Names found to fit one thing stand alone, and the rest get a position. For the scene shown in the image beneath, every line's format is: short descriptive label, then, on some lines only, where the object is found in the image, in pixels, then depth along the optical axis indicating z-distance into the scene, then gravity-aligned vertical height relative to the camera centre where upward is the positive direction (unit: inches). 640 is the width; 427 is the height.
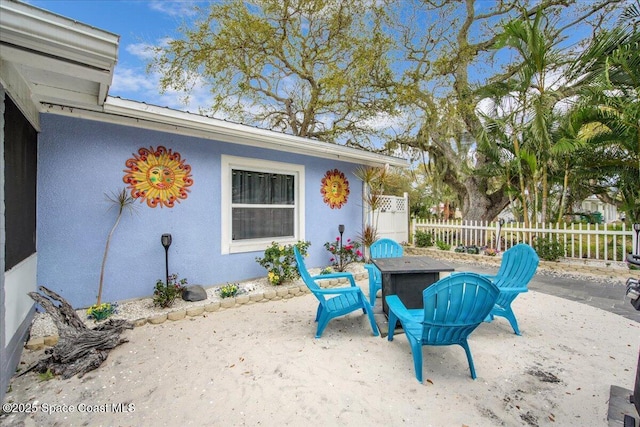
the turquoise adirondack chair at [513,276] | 134.8 -32.3
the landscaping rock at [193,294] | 171.3 -47.5
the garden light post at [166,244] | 164.1 -17.4
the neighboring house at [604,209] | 1022.9 +14.8
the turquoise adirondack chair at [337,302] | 131.8 -41.1
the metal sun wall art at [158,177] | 165.0 +22.0
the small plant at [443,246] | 349.7 -39.2
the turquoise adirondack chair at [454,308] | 94.3 -30.9
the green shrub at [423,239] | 363.9 -32.4
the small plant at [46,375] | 99.7 -55.9
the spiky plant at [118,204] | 153.9 +5.1
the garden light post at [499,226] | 313.0 -14.5
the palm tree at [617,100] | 227.3 +92.0
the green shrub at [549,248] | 272.8 -33.5
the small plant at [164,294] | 157.3 -44.0
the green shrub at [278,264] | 203.0 -35.7
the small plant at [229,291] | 177.9 -47.7
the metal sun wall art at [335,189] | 259.8 +22.6
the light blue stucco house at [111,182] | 87.6 +18.3
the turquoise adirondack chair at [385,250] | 197.3 -24.8
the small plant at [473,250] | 325.1 -41.1
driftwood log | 104.4 -50.8
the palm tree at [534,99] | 256.4 +108.3
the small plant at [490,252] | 310.9 -41.3
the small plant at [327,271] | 225.8 -44.7
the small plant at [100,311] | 140.5 -47.6
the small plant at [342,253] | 248.4 -33.8
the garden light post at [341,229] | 247.0 -13.3
